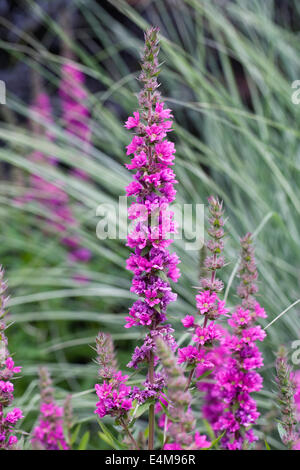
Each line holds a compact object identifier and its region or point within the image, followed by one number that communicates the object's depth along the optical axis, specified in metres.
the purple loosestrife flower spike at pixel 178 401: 0.76
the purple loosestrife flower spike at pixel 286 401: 0.84
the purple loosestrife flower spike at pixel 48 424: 0.93
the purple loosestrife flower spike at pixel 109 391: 0.84
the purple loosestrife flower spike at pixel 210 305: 0.86
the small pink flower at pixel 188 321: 0.87
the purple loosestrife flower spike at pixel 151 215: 0.85
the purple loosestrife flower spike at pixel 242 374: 0.87
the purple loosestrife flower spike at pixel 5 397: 0.85
